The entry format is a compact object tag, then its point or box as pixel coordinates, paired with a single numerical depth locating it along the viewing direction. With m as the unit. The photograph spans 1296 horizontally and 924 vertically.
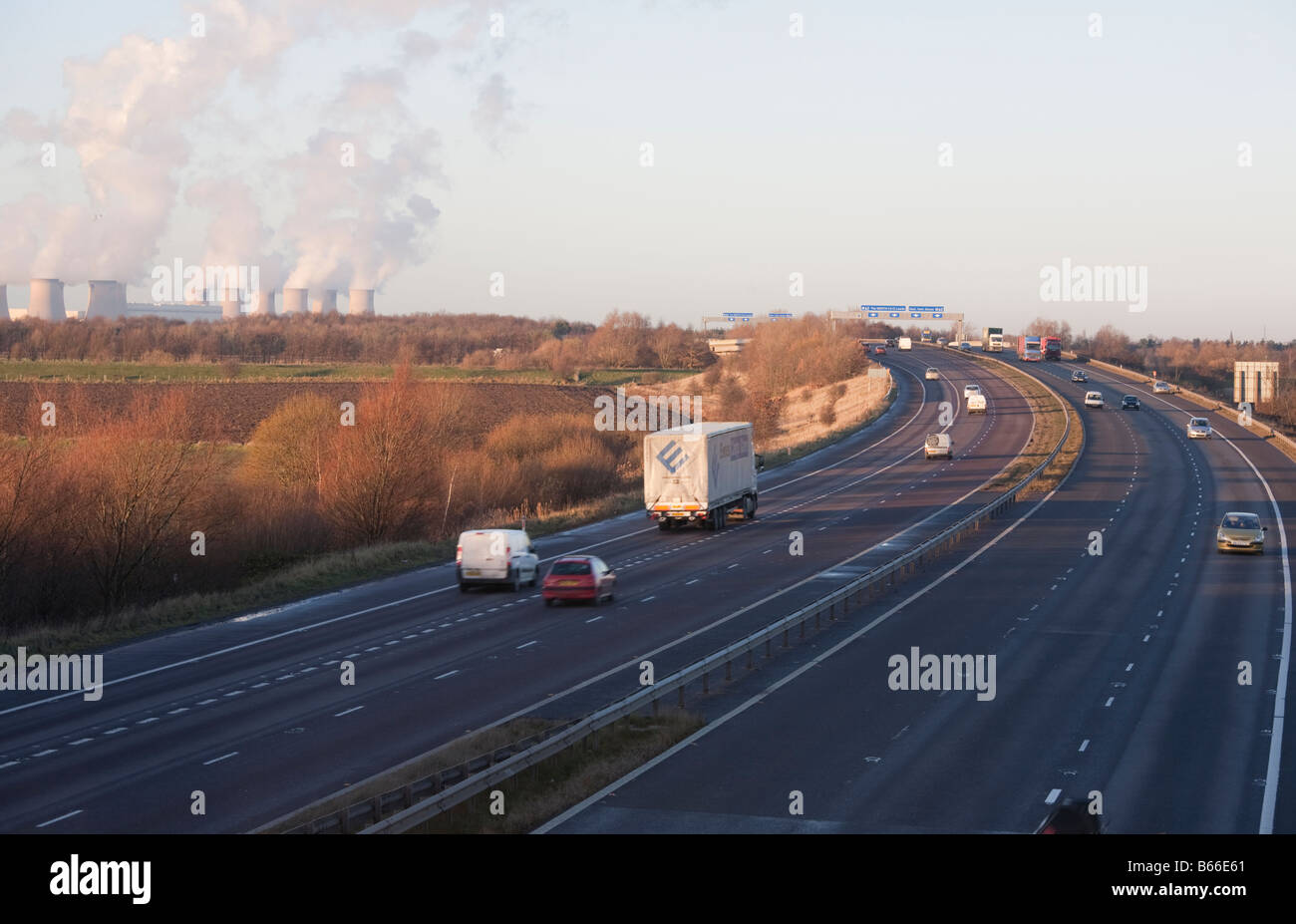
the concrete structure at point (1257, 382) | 106.00
